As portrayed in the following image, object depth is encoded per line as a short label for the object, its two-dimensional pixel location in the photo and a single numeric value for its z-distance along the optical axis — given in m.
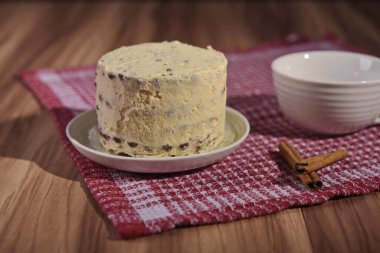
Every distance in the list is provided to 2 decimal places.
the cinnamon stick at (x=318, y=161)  1.00
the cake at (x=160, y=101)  0.98
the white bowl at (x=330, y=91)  1.13
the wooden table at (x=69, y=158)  0.83
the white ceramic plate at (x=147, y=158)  0.96
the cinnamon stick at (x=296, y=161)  0.97
